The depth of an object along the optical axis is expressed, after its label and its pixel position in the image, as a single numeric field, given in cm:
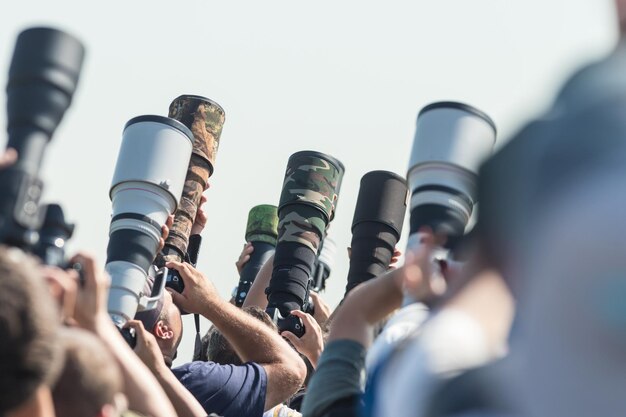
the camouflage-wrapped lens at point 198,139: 589
